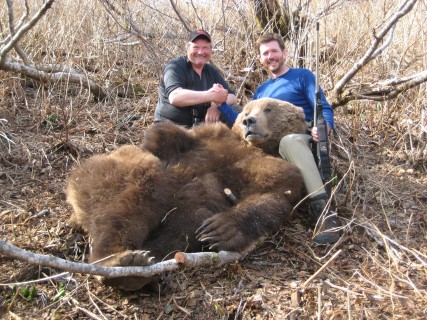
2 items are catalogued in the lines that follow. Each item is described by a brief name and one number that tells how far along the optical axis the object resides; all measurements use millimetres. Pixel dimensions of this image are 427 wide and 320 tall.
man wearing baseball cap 4250
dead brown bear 2871
